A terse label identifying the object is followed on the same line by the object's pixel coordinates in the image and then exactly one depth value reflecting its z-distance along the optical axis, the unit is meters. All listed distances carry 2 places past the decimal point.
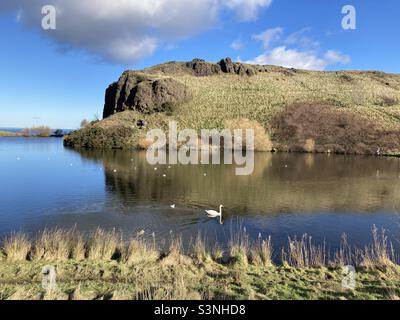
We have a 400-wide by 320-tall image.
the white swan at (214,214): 25.09
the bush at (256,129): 84.12
